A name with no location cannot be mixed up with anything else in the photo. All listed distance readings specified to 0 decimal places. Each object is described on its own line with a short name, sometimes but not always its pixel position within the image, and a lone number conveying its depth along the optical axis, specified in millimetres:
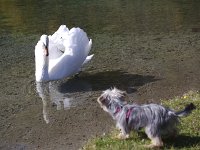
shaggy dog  6238
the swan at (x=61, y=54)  11055
